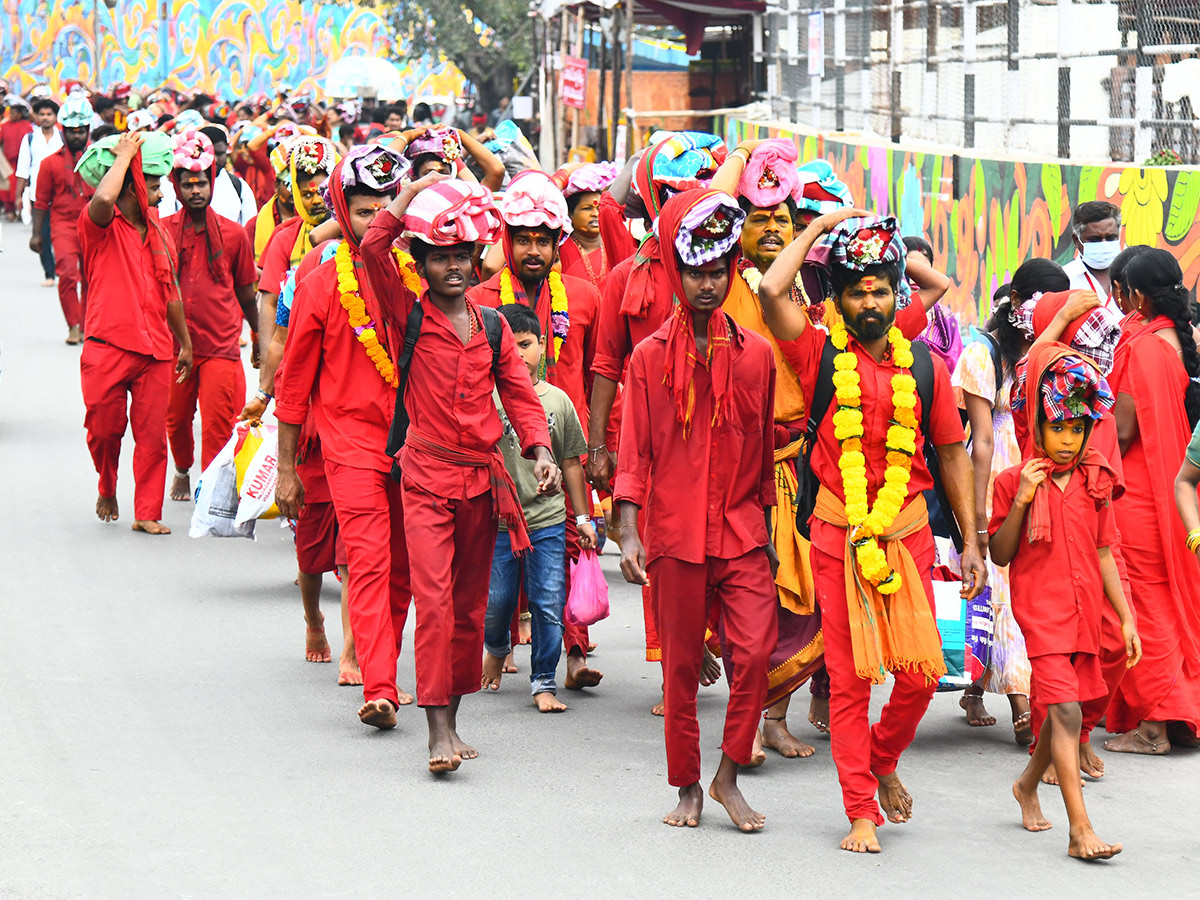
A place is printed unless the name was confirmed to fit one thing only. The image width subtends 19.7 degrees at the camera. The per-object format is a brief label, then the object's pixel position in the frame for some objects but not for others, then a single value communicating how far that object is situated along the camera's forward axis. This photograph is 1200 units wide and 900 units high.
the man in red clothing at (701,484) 11.71
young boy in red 11.45
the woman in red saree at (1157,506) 13.67
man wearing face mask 16.09
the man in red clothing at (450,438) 13.00
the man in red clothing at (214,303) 22.62
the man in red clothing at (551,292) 15.50
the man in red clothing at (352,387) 14.21
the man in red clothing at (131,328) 21.48
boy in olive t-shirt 14.95
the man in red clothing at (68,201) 36.59
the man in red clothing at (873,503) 11.47
